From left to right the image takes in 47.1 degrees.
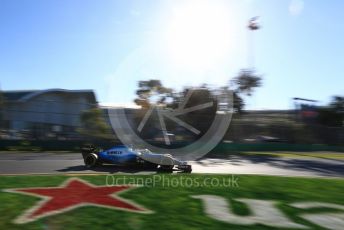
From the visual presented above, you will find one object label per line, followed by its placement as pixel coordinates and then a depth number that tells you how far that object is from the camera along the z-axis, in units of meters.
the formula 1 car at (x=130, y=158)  13.58
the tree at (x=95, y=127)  27.31
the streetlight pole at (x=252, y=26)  37.91
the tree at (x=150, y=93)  36.53
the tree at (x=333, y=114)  54.38
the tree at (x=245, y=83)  38.06
